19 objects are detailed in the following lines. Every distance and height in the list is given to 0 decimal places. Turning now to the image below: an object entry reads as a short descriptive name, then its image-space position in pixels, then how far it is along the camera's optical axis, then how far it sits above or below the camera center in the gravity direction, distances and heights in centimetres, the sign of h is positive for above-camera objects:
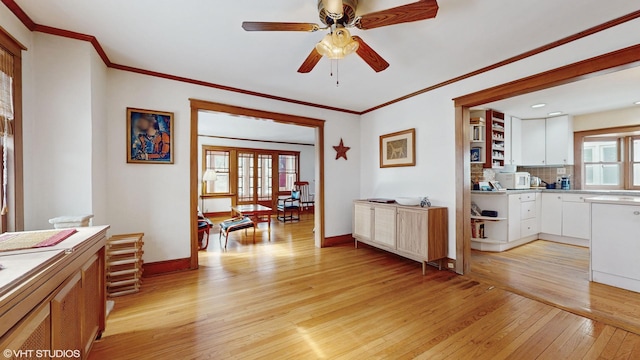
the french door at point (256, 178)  813 +8
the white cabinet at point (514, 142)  490 +73
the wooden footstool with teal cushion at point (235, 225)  441 -81
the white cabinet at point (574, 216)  425 -66
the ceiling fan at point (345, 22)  155 +106
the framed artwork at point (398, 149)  379 +50
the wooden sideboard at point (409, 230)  314 -70
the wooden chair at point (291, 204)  681 -67
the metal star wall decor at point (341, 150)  462 +55
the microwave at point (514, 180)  456 -2
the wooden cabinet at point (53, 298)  85 -51
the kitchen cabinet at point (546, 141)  480 +74
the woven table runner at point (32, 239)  126 -32
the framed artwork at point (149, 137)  297 +54
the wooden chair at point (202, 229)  413 -81
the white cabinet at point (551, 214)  454 -66
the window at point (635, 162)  449 +29
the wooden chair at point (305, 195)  859 -53
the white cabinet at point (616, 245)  256 -71
